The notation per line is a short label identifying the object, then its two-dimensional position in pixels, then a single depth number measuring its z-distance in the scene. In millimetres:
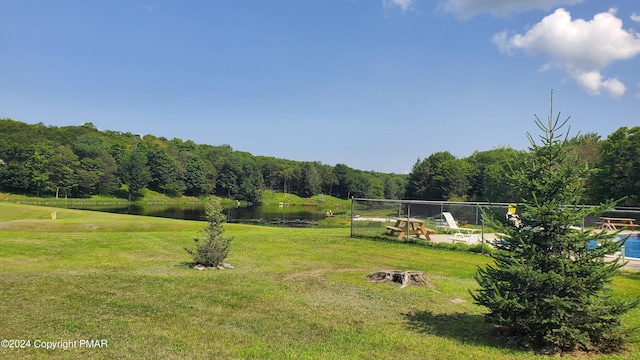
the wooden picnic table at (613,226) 18623
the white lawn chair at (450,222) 20094
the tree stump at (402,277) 9516
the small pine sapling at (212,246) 10883
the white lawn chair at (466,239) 17594
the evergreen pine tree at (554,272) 5208
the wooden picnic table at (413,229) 18516
